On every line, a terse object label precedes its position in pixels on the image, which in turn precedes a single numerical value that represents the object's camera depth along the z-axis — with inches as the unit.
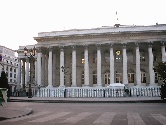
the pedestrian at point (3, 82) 1121.8
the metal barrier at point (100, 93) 1374.3
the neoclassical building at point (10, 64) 3844.5
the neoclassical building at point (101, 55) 1883.6
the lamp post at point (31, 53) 1352.1
